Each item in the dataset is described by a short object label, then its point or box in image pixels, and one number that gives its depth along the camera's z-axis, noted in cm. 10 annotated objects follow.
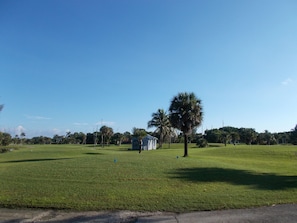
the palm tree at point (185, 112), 2697
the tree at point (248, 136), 7735
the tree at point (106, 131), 7630
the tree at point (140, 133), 3657
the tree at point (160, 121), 5317
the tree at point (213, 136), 7755
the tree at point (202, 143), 5413
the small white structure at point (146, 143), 5089
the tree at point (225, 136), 6618
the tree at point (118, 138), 8349
